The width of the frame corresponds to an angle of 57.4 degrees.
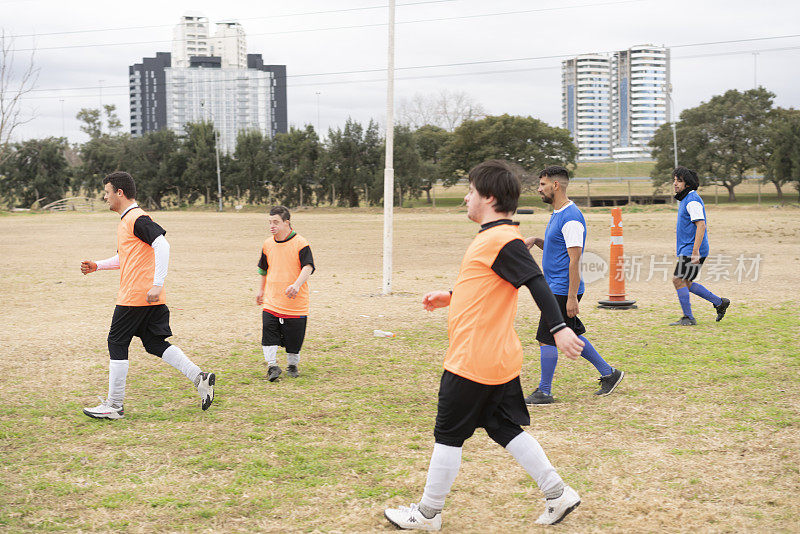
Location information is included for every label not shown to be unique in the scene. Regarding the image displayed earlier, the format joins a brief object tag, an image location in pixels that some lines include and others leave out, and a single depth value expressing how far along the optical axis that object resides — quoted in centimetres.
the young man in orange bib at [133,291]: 559
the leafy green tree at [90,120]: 9631
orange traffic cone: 1041
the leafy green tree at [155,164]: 5709
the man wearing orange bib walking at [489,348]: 336
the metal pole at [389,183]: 1203
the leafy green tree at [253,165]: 5506
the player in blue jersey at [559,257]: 570
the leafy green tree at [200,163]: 5625
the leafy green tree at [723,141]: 4853
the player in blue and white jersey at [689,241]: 865
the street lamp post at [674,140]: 4719
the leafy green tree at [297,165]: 5278
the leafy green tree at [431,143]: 6034
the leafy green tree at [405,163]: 4952
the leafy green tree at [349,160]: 5191
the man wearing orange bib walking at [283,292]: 674
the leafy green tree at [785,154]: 4453
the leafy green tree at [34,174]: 5619
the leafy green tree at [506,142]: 5234
